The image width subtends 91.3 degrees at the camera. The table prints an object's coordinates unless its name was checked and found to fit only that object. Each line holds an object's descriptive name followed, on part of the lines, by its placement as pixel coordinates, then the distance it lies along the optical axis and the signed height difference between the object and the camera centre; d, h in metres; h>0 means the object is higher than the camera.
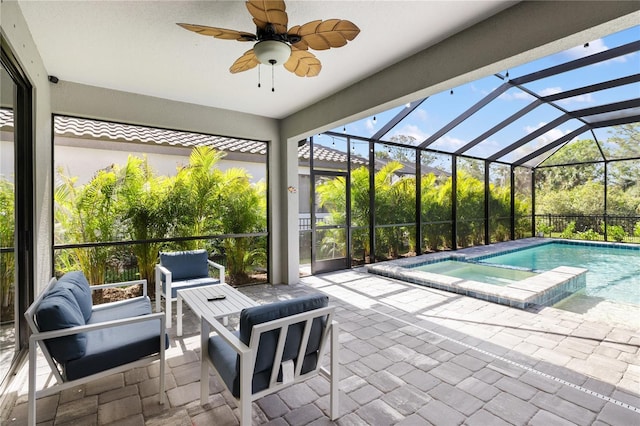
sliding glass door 2.43 +0.07
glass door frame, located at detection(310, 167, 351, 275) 6.29 -0.38
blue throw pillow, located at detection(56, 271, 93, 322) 2.44 -0.60
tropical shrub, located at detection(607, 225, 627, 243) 10.02 -0.76
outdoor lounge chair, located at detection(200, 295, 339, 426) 1.76 -0.85
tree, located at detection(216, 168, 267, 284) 5.32 -0.07
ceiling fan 2.01 +1.26
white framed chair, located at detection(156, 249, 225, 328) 3.68 -0.75
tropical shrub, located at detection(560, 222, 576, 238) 10.98 -0.72
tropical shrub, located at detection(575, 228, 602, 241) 10.48 -0.86
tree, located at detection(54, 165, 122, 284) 4.14 -0.04
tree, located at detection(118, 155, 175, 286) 4.54 +0.09
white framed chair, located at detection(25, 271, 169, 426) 1.87 -0.87
